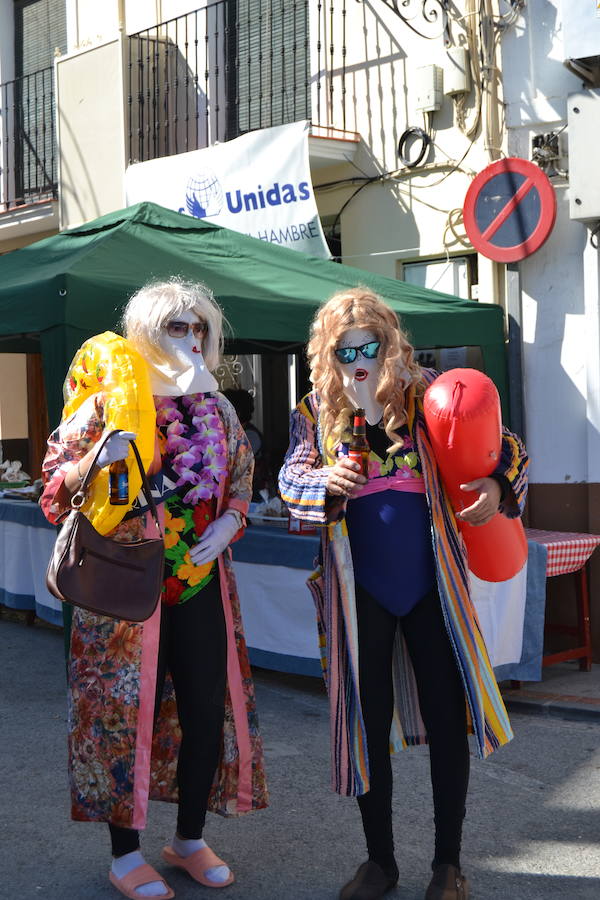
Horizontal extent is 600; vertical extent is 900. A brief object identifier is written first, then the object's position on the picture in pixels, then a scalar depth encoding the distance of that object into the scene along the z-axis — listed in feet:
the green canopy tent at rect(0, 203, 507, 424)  16.80
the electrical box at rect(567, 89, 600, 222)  20.43
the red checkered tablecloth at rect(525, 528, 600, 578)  19.20
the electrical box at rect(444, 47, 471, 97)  23.58
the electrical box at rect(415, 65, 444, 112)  24.26
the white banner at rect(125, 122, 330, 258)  25.88
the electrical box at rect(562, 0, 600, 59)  19.90
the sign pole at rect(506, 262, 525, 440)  22.18
